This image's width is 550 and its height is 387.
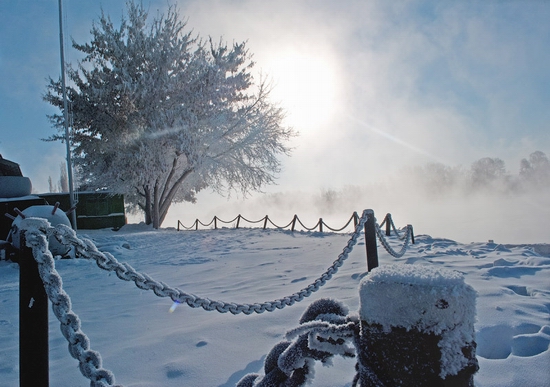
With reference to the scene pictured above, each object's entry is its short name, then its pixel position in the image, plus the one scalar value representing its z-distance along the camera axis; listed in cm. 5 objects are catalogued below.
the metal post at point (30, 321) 151
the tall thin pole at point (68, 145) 1502
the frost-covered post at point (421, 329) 89
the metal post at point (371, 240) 401
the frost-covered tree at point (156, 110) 1616
